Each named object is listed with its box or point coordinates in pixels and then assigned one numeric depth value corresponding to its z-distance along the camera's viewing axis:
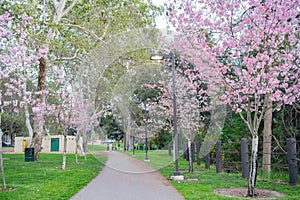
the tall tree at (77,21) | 12.38
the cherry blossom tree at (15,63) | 7.82
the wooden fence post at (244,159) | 9.97
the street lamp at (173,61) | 9.93
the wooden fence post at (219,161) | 11.94
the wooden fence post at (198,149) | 15.89
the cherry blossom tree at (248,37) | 6.34
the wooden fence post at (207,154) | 13.44
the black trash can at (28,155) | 17.02
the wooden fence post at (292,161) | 7.99
